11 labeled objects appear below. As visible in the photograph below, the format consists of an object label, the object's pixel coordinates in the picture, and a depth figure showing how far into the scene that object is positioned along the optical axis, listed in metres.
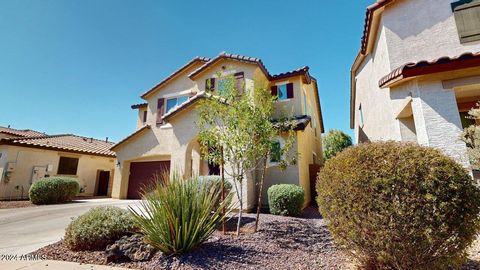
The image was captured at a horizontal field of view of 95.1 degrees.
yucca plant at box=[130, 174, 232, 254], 5.02
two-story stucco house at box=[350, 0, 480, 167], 6.86
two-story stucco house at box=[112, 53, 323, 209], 12.68
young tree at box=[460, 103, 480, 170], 5.30
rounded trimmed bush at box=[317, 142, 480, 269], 3.25
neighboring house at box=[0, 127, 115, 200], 17.53
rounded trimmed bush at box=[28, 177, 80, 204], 14.77
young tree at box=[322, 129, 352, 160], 31.61
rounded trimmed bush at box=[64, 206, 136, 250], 5.61
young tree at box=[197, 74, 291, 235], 7.48
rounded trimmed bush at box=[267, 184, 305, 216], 10.02
